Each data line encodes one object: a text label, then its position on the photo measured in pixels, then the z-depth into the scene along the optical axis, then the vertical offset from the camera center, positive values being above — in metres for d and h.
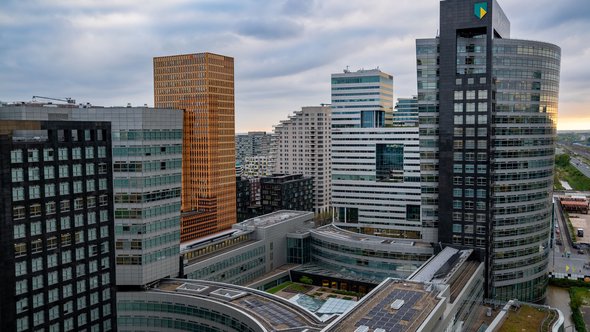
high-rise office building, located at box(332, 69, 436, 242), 189.12 -35.10
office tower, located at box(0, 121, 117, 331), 69.62 -12.35
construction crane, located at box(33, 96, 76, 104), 91.41 +7.96
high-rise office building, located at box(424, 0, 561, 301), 110.31 +2.22
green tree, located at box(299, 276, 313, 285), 126.69 -34.66
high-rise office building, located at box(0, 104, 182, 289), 84.31 -5.86
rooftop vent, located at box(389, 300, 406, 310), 70.96 -23.12
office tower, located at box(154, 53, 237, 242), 197.12 +13.40
